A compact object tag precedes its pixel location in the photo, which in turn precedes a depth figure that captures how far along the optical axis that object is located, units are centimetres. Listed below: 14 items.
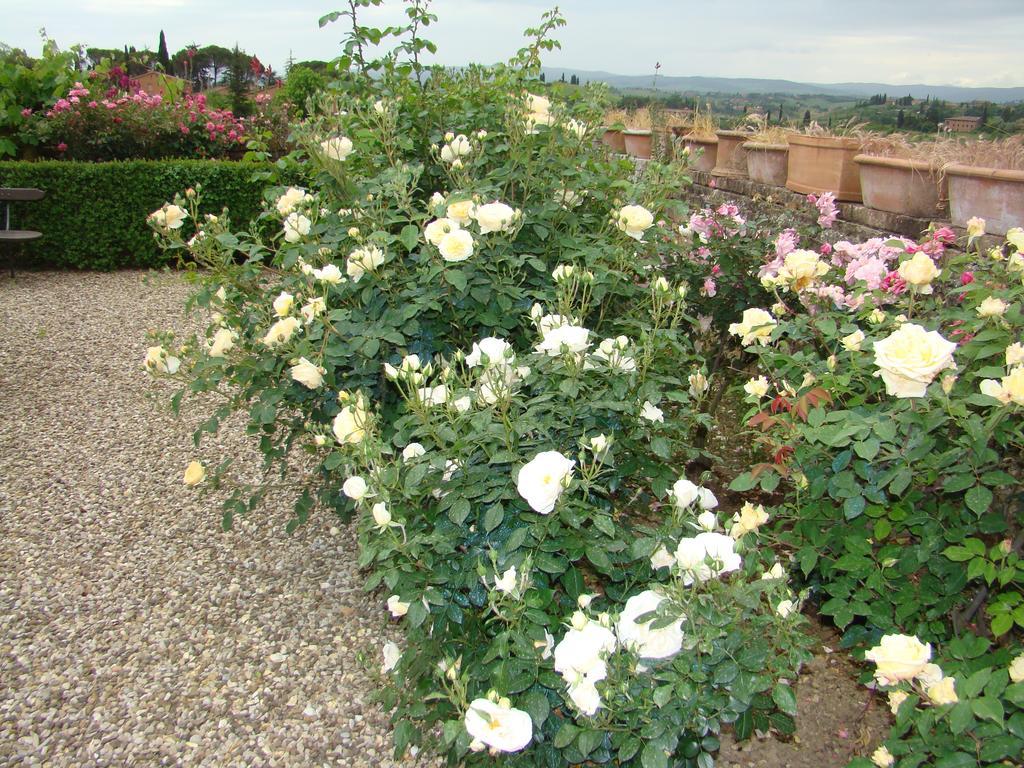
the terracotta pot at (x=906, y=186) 334
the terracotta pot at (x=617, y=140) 722
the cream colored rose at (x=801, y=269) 203
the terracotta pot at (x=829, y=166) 385
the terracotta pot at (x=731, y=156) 521
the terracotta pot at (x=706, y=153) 574
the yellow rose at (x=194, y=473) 219
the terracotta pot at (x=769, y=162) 461
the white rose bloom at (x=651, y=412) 162
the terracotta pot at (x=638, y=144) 663
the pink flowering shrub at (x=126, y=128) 769
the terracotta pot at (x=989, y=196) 284
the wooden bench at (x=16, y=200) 634
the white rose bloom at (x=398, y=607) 143
